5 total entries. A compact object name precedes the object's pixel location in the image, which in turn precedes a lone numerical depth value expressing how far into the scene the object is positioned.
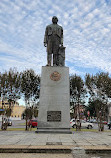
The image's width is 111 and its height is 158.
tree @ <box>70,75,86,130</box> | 21.13
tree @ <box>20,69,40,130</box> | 19.36
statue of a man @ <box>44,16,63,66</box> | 11.07
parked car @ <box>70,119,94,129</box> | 25.81
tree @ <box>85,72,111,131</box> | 18.47
